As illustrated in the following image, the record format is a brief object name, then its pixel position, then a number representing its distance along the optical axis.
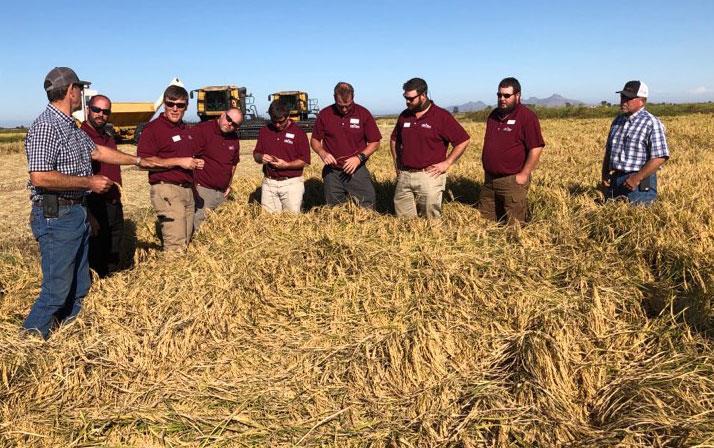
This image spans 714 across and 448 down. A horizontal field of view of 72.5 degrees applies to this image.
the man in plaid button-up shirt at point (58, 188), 3.46
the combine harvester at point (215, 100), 26.16
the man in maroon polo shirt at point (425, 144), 5.50
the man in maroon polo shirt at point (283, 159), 6.05
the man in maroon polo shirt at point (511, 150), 5.29
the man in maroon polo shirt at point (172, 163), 4.86
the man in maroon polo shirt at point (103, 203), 5.02
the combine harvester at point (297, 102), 29.50
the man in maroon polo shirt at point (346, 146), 5.95
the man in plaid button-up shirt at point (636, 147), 4.91
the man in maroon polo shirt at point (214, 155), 6.06
